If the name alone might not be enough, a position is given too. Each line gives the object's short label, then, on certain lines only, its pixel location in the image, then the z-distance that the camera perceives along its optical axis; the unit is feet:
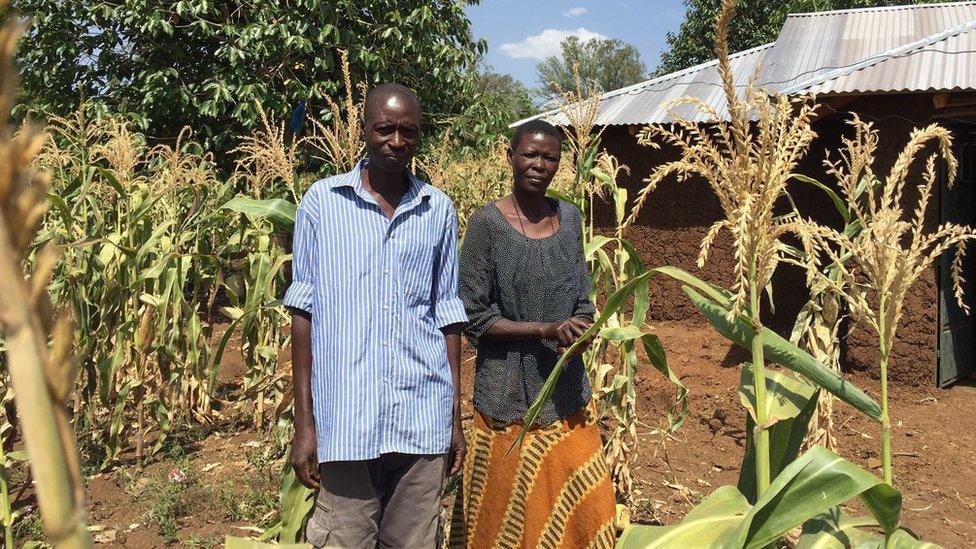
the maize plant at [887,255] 5.36
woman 8.25
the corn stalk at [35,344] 0.93
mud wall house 18.98
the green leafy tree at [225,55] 28.27
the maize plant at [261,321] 12.76
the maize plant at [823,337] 10.93
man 7.06
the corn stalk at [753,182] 4.94
